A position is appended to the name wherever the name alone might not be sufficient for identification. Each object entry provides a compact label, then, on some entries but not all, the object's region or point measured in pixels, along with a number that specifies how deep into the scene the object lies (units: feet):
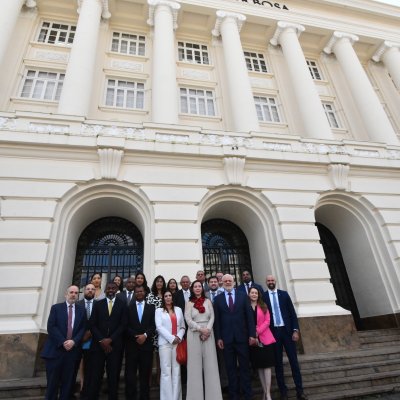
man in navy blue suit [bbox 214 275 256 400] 15.65
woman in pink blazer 16.07
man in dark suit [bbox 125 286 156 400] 15.55
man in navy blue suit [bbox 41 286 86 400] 15.05
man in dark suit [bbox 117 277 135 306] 19.52
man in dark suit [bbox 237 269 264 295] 21.93
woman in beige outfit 15.05
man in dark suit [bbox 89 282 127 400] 15.39
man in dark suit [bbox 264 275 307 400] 16.85
